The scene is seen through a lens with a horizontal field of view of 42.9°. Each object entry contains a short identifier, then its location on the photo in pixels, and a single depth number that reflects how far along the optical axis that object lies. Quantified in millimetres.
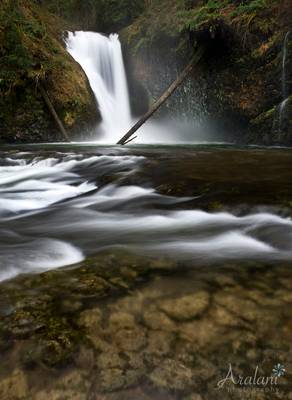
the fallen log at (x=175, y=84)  10844
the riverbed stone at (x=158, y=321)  1468
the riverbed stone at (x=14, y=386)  1153
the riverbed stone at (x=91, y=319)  1470
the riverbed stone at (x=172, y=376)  1193
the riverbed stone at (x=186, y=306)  1550
